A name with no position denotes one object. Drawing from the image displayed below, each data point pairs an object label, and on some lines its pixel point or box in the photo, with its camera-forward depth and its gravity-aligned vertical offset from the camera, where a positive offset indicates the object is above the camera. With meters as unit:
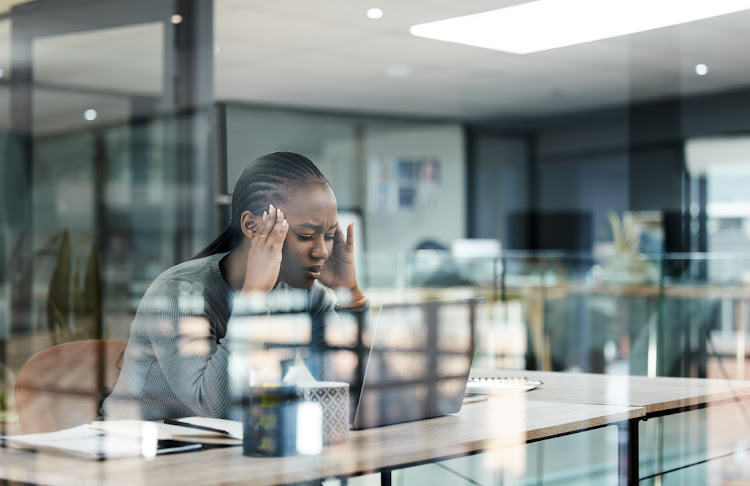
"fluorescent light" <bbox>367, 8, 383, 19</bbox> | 3.46 +0.87
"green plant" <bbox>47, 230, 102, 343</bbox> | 2.58 -0.17
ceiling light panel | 2.64 +0.68
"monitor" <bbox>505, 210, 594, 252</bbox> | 7.23 +0.07
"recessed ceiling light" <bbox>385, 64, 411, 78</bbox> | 4.81 +0.92
